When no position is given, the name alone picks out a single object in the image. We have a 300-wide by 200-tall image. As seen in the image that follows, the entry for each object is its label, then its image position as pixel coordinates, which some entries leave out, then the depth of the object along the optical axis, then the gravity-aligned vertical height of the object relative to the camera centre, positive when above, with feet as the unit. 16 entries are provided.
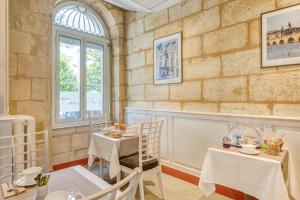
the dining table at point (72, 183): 3.37 -1.59
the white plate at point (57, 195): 3.08 -1.52
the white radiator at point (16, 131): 6.81 -1.10
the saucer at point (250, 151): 5.47 -1.47
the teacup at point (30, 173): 3.78 -1.42
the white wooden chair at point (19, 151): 5.26 -1.71
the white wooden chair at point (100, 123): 9.53 -1.40
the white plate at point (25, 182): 3.60 -1.52
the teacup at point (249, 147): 5.61 -1.39
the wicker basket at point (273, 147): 5.54 -1.36
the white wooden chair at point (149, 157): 7.32 -2.26
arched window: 11.02 +2.18
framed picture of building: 6.45 +2.14
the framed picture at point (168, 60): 10.07 +2.16
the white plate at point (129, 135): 8.27 -1.48
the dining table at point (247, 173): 4.81 -1.99
